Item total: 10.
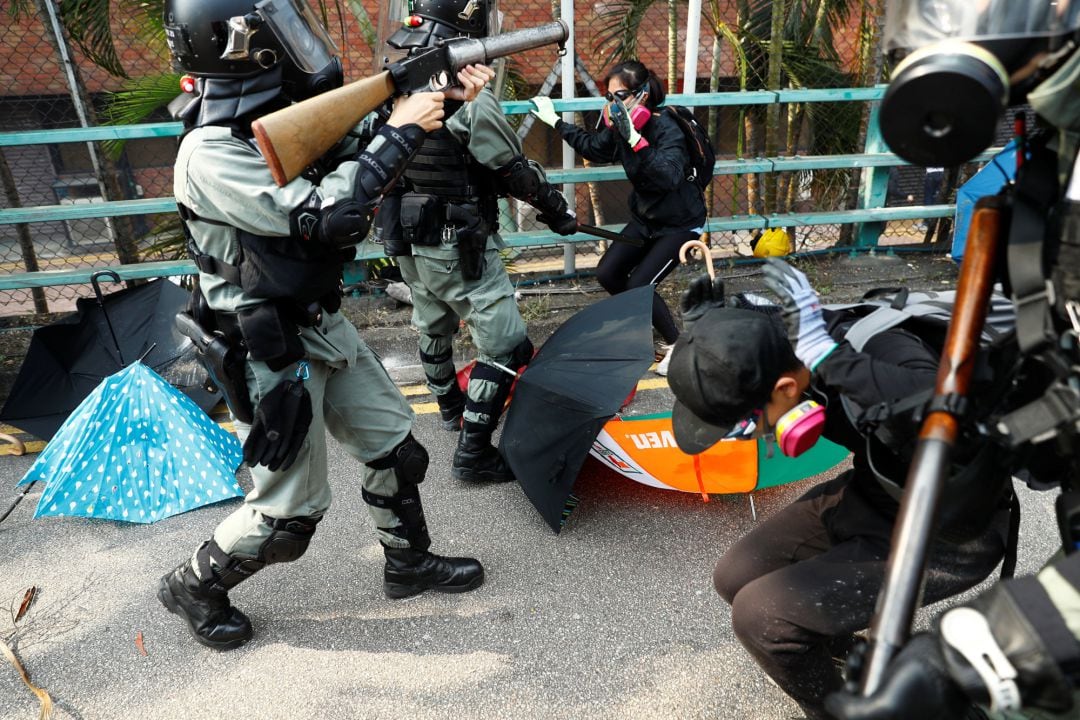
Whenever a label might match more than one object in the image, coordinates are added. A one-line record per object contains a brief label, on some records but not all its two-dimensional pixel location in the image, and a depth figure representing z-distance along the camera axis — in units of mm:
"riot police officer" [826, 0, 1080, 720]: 1273
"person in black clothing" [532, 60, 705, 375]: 4410
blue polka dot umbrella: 3268
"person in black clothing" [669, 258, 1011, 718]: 1777
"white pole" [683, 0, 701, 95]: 5312
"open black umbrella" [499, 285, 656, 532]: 3014
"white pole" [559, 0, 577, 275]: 5062
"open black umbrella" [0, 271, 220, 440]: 3920
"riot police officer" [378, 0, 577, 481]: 3330
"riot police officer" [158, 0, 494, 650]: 2225
